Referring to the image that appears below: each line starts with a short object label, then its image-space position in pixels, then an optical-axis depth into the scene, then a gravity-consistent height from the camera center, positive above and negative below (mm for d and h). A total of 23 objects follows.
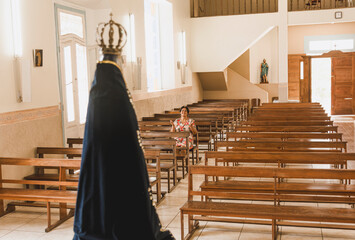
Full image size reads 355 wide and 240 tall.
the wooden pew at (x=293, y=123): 8891 -688
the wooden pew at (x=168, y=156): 6684 -1028
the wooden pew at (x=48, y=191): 4848 -1144
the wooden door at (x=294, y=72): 19094 +831
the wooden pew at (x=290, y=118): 9797 -646
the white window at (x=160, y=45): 13602 +1648
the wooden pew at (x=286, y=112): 10715 -571
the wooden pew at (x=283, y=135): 7023 -759
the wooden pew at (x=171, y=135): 7496 -743
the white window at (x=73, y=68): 8047 +581
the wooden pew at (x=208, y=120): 9811 -678
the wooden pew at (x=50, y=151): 6258 -841
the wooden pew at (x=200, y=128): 8844 -759
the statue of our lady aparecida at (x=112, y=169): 2393 -421
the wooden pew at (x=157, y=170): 5750 -1085
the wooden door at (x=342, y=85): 18391 +173
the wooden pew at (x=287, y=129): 7917 -723
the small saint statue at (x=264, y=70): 19562 +986
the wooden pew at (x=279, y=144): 6152 -819
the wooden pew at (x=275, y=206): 3951 -1160
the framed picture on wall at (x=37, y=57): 6801 +657
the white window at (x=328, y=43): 18422 +2056
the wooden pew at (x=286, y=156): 5020 -801
